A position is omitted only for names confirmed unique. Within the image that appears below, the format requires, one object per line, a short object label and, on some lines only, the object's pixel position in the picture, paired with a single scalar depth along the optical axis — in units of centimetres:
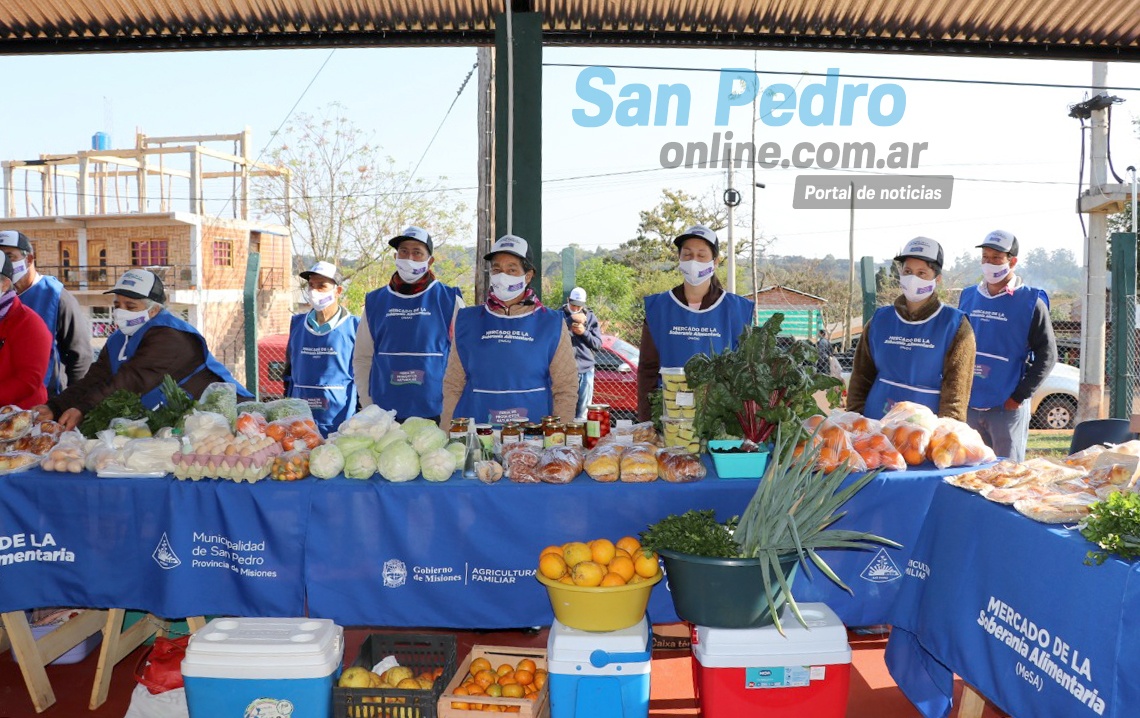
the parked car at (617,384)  967
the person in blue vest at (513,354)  464
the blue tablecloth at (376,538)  355
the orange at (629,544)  336
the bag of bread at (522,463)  357
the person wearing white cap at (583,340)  818
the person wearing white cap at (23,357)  491
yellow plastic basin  321
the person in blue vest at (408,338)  554
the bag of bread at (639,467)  356
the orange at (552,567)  329
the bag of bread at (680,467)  356
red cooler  321
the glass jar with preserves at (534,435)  387
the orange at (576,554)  330
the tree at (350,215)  2530
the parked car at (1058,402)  1218
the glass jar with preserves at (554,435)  390
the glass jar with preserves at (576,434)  391
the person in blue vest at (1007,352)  543
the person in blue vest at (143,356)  455
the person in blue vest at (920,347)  449
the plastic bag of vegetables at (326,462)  363
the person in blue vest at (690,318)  486
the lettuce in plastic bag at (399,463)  356
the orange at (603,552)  328
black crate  323
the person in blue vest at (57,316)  602
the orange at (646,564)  328
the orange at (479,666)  345
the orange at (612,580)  321
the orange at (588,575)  319
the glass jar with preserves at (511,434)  388
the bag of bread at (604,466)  357
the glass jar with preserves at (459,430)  383
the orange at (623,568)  323
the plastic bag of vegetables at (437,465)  358
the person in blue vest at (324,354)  600
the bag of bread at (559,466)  354
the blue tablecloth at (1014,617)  247
